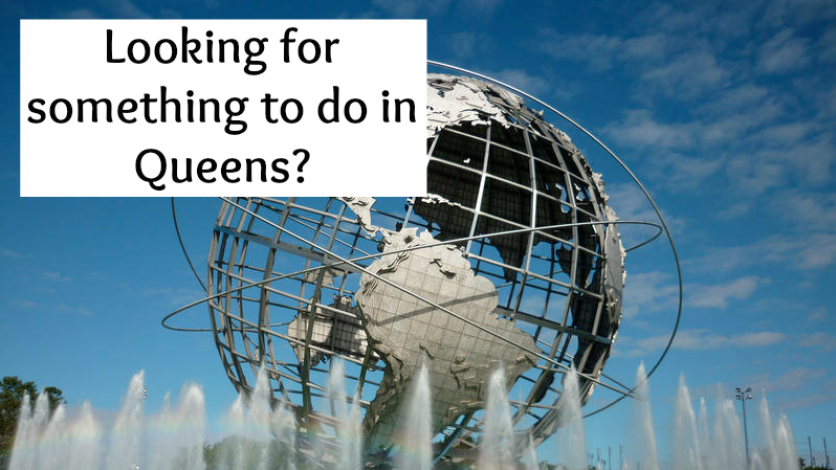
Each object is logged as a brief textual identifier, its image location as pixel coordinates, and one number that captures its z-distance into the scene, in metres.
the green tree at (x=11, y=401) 27.08
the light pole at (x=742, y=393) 32.03
